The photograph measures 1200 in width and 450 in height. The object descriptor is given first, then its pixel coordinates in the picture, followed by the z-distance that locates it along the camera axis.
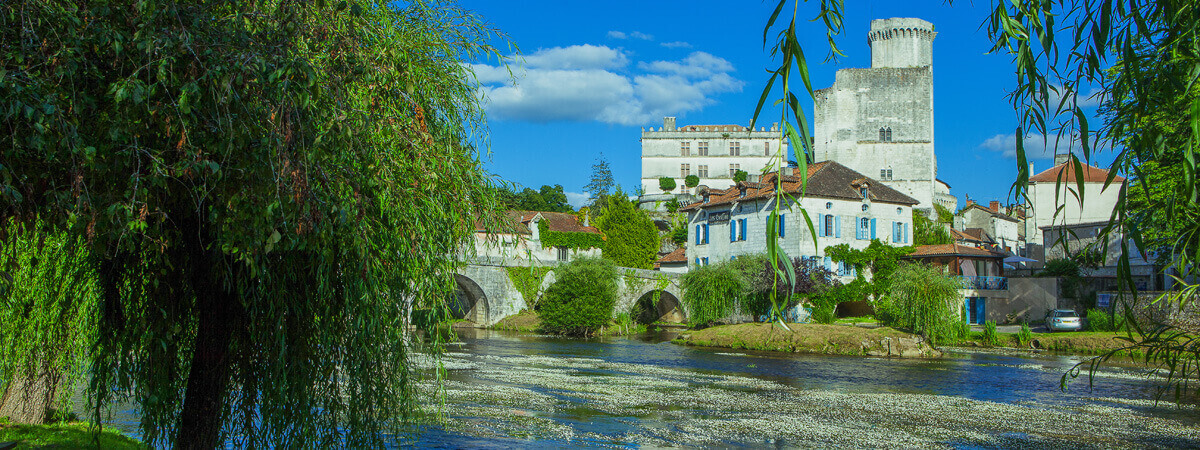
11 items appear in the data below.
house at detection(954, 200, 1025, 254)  70.75
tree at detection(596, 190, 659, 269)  60.03
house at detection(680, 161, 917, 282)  40.47
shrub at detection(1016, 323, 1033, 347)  31.41
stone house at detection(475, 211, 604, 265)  57.41
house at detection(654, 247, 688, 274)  53.09
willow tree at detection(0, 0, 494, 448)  4.81
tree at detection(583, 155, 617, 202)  97.88
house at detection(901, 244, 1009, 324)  39.38
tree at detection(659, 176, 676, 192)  87.56
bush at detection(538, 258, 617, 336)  37.88
